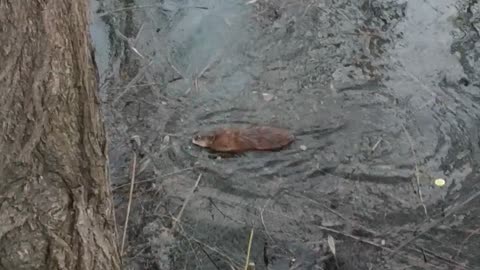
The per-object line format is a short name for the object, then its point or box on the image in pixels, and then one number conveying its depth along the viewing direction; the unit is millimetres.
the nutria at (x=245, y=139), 3148
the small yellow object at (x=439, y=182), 3006
